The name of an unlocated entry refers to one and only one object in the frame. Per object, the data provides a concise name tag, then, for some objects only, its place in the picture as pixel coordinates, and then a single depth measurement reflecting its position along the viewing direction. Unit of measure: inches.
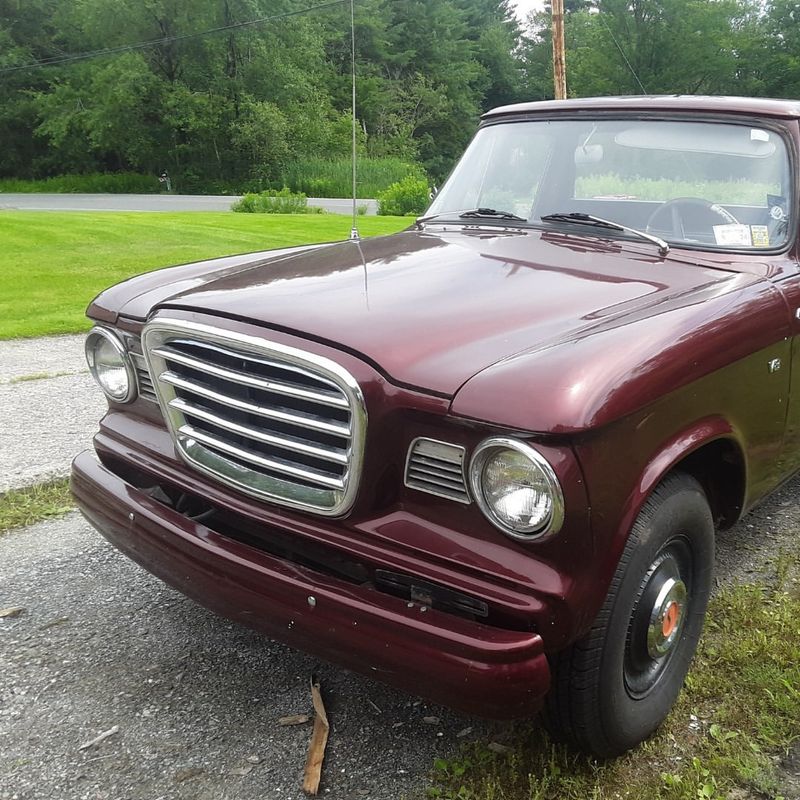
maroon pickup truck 75.5
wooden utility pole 650.8
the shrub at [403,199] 871.7
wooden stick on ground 90.6
